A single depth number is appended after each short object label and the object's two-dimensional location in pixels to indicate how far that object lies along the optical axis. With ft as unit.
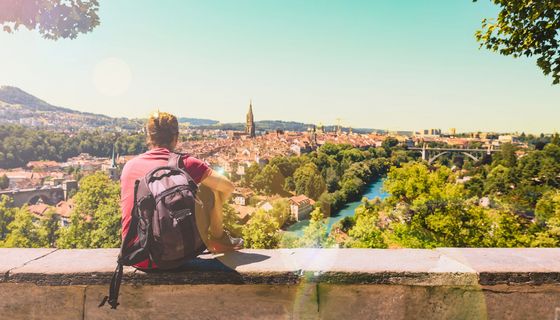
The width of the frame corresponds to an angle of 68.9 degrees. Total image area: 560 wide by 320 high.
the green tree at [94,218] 65.10
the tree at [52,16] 13.64
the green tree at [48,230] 74.43
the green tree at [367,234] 51.44
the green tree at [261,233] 78.69
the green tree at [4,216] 86.63
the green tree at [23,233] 69.26
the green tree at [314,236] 74.58
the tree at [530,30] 12.72
